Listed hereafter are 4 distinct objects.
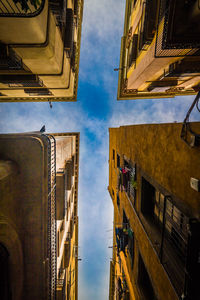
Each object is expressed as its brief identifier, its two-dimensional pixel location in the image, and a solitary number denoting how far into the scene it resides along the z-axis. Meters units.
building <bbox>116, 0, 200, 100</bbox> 6.67
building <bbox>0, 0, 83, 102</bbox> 6.00
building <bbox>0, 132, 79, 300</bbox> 6.60
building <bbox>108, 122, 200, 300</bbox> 3.70
